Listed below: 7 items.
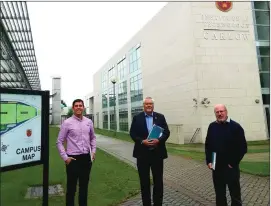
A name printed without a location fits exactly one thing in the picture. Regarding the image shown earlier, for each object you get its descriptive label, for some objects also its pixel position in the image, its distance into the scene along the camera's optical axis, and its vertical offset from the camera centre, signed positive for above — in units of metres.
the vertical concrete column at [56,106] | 67.62 +5.34
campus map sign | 3.53 +0.01
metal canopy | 12.50 +5.10
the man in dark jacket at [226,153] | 4.21 -0.43
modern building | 19.53 +4.12
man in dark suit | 4.78 -0.48
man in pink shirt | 4.47 -0.34
